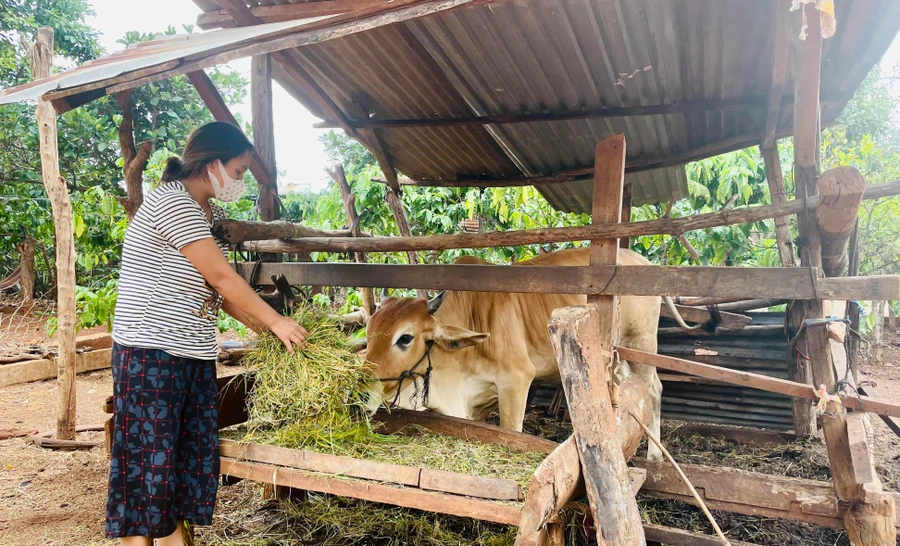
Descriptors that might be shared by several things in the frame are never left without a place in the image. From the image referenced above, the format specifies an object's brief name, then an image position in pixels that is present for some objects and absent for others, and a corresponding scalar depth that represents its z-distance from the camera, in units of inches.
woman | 104.9
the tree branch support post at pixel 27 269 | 505.0
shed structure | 104.1
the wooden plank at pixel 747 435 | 208.8
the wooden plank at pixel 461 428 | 129.8
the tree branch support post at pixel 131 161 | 141.2
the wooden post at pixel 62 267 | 225.1
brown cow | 161.6
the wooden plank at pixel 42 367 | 327.6
